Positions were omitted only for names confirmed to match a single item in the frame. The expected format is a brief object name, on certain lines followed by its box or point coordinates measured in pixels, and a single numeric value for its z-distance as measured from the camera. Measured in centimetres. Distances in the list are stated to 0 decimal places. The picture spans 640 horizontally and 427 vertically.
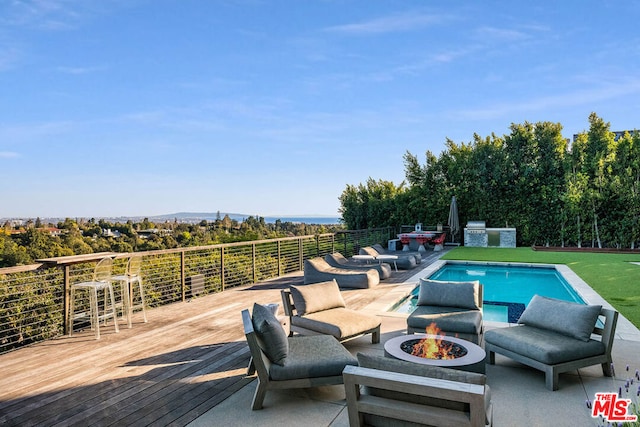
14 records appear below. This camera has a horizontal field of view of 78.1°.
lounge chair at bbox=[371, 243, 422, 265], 1085
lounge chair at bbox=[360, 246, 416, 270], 1018
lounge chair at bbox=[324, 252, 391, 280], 868
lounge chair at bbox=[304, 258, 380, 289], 771
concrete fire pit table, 295
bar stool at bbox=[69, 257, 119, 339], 474
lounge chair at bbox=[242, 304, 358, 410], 294
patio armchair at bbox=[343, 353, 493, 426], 185
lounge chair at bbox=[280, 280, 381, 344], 421
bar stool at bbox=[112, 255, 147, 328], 520
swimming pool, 694
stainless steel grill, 1727
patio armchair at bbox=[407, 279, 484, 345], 416
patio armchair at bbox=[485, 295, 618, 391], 333
